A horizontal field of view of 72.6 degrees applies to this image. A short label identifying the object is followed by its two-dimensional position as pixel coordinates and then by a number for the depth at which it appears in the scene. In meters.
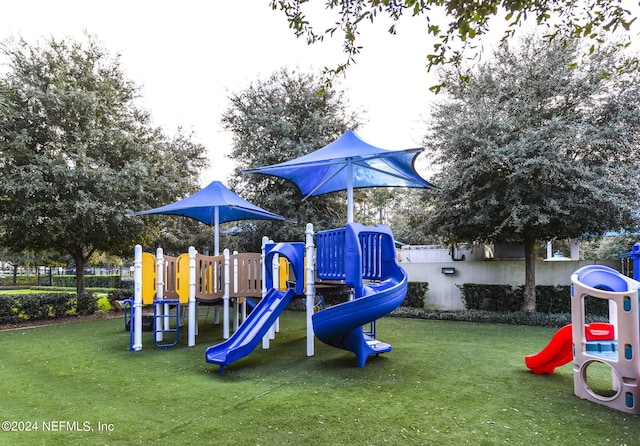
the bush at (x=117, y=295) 13.83
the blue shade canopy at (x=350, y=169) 6.85
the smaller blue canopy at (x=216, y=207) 9.08
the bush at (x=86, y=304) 12.41
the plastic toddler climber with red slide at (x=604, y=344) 4.26
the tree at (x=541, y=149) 9.33
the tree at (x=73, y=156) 10.71
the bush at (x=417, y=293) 12.90
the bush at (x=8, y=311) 10.62
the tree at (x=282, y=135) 13.59
